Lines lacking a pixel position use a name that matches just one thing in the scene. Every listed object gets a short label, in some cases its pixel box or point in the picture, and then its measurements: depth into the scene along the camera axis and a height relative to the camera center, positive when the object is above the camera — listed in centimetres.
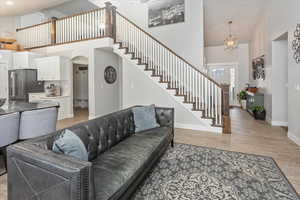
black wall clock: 604 +85
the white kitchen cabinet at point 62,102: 561 -17
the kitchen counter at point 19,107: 240 -16
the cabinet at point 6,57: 591 +152
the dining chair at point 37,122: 245 -40
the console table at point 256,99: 557 -14
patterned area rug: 180 -107
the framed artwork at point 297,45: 316 +101
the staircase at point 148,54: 415 +138
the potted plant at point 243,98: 747 -12
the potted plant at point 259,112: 527 -55
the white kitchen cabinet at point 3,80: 588 +65
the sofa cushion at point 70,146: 140 -43
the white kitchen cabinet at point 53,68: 559 +103
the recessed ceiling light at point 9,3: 567 +335
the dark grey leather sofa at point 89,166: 104 -62
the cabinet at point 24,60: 589 +139
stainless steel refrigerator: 565 +48
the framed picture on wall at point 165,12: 567 +307
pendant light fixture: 592 +197
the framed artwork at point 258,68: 556 +104
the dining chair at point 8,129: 215 -44
